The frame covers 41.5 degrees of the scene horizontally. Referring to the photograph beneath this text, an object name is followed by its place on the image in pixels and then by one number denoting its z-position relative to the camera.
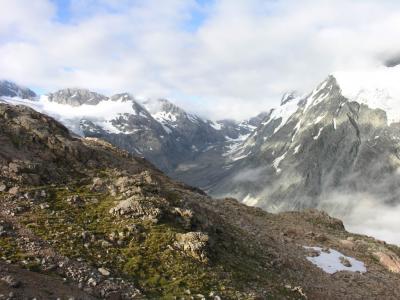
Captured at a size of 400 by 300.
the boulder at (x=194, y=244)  36.81
